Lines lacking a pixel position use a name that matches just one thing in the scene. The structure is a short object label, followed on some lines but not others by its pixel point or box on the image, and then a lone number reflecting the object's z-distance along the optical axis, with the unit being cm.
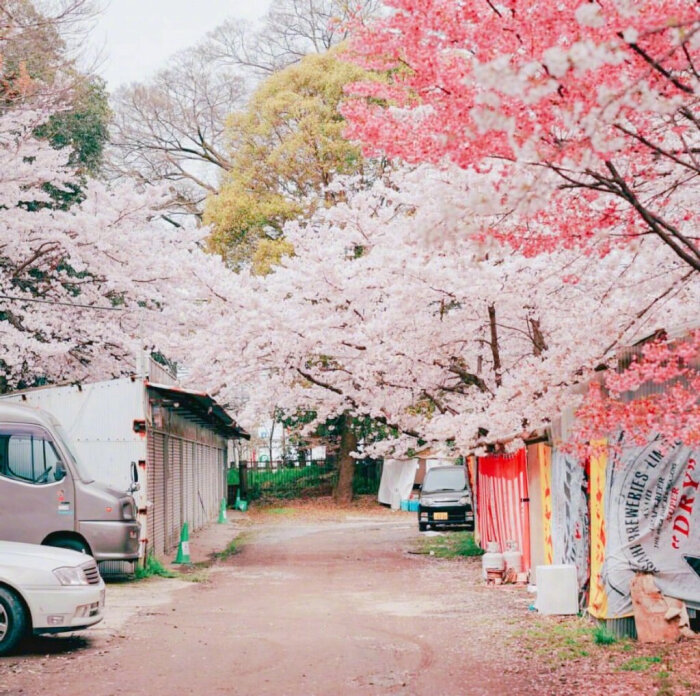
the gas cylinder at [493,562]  1686
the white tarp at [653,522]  991
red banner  1706
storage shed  1814
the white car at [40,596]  985
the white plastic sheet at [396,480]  3966
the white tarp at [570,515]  1231
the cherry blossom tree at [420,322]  1243
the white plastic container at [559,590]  1267
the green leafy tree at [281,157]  3428
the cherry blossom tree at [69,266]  2347
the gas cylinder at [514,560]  1692
